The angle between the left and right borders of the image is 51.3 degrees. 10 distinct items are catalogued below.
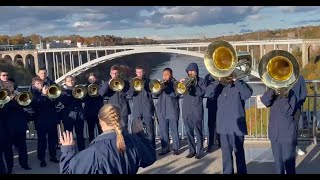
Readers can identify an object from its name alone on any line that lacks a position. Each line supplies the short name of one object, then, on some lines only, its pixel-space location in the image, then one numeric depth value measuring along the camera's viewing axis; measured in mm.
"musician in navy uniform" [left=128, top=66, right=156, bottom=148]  4926
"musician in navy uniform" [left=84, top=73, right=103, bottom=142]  4913
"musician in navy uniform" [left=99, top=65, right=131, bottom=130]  4808
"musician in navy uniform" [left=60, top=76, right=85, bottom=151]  4749
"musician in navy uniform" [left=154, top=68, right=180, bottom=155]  4864
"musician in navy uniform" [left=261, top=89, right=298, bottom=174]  3614
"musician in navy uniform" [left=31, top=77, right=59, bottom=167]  4587
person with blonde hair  2140
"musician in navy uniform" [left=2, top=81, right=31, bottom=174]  4407
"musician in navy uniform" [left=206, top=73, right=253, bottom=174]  3888
